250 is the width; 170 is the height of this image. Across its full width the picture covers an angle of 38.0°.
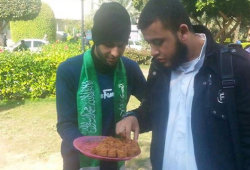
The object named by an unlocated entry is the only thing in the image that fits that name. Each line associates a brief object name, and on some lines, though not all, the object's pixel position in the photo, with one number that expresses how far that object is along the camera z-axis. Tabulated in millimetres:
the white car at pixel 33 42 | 21484
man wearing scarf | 2367
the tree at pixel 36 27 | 26766
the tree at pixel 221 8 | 16497
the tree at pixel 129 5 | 46694
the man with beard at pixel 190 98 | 1892
